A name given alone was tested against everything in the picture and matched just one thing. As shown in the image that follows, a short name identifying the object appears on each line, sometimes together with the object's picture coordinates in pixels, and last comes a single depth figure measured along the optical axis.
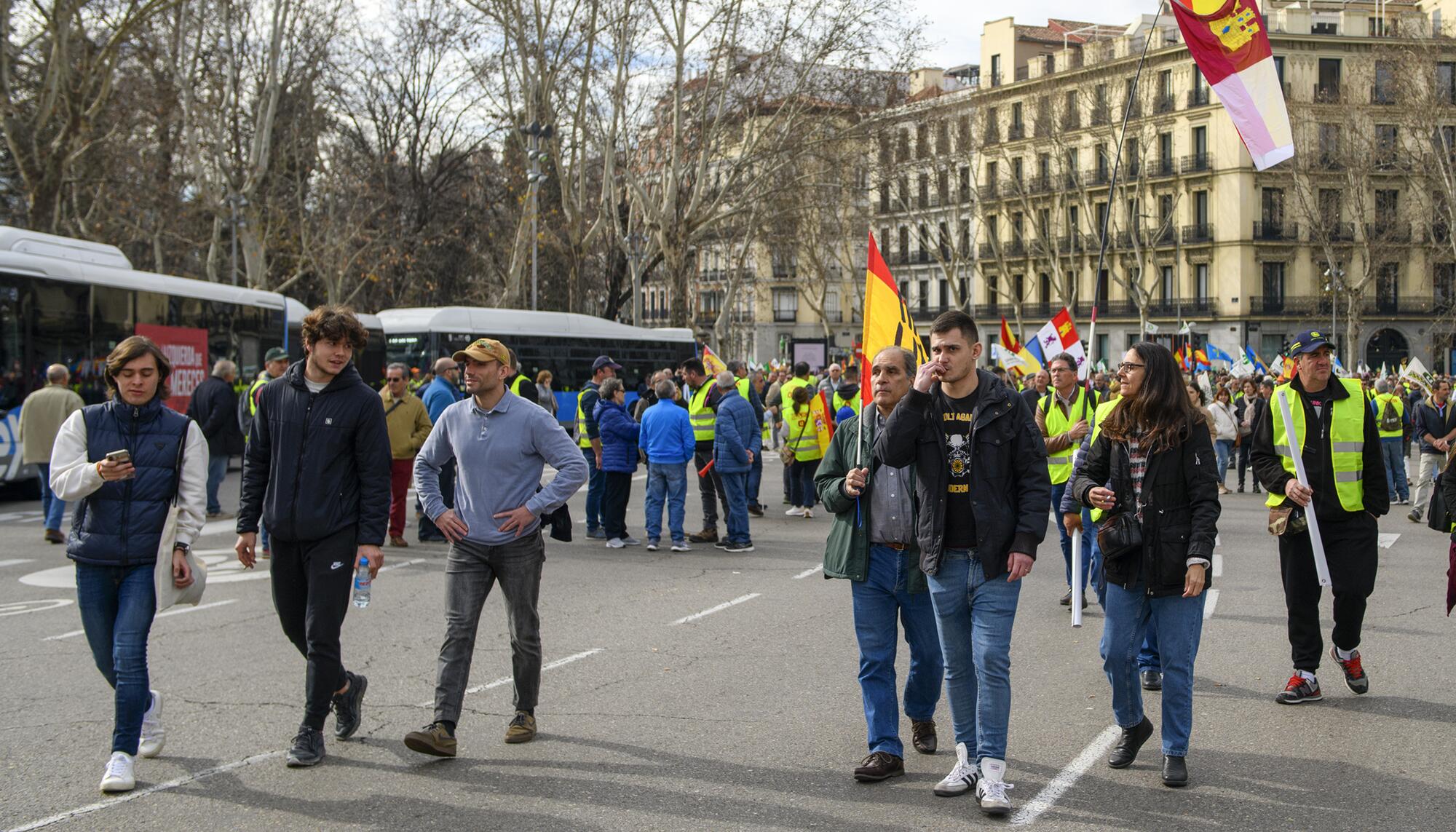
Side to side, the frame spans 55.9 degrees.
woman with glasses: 5.36
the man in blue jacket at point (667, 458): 12.92
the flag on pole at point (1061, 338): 18.83
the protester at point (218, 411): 14.38
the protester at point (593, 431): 13.88
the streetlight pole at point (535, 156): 31.00
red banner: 21.02
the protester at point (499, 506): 5.75
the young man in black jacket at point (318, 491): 5.47
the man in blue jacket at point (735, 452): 13.08
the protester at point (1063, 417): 9.47
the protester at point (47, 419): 13.17
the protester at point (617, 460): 13.15
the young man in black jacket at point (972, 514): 4.99
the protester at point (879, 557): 5.38
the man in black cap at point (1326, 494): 6.60
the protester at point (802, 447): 16.03
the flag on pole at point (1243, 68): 9.17
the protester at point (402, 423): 12.23
